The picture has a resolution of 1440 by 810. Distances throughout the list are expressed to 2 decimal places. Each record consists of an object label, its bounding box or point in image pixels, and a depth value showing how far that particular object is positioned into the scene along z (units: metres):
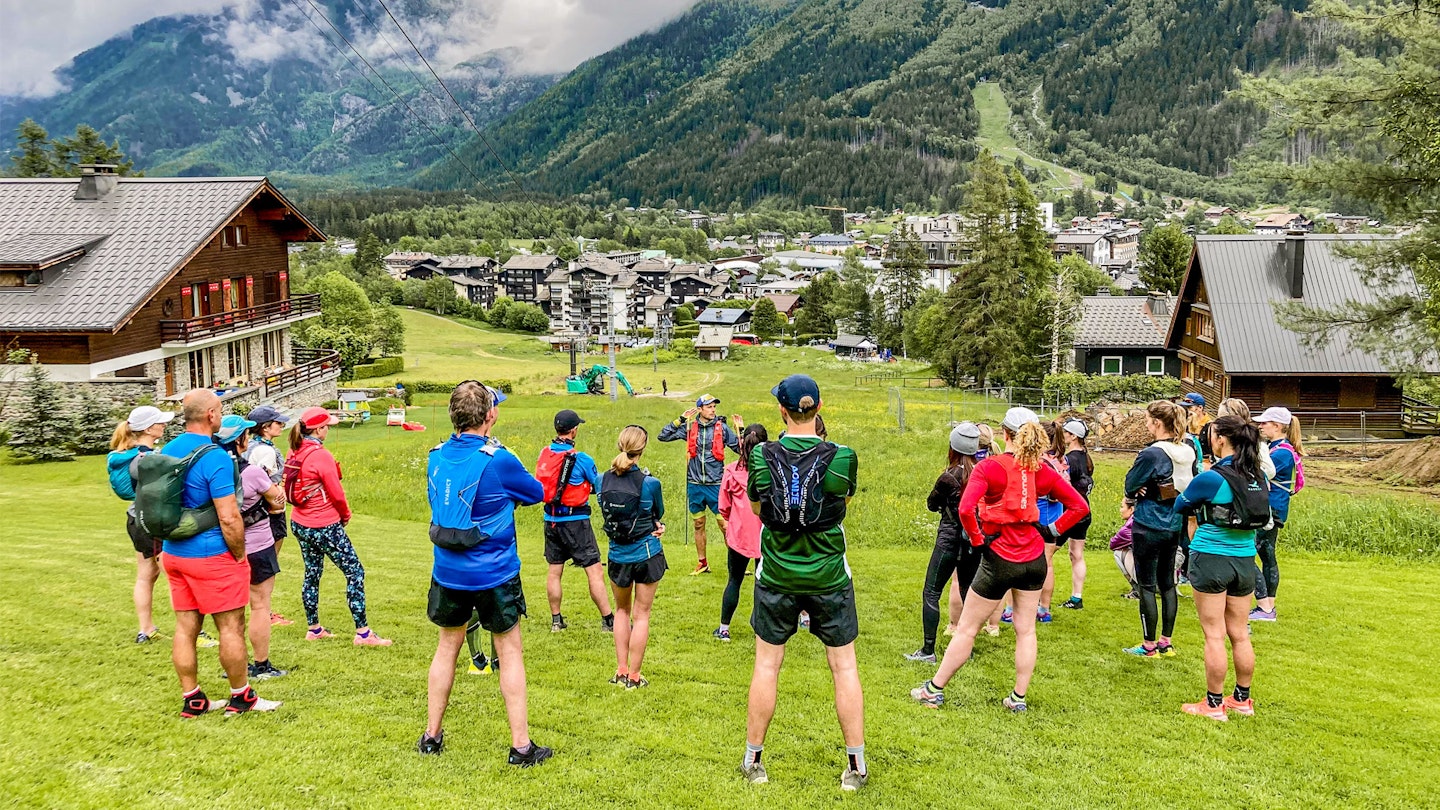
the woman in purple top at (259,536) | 7.66
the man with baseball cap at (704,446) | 11.61
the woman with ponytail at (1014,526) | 7.06
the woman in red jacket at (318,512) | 8.41
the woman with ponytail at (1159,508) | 8.38
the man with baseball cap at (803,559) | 5.92
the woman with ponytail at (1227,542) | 7.13
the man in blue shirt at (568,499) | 8.45
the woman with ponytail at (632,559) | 7.82
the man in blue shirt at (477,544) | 5.92
